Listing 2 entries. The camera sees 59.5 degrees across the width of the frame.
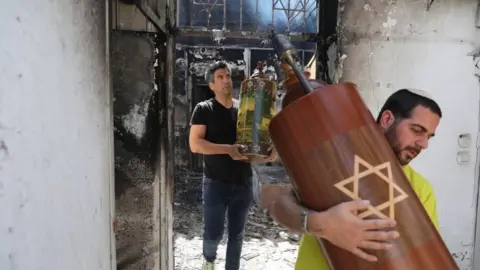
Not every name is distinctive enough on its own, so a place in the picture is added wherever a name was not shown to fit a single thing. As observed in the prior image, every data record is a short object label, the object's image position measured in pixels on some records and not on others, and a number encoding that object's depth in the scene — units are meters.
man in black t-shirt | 2.60
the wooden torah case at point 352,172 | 0.89
